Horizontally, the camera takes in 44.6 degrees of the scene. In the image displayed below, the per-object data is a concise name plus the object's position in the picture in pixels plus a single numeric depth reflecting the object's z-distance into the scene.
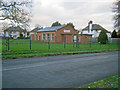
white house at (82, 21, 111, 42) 57.56
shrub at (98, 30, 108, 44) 40.83
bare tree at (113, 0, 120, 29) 43.34
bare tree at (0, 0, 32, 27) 15.35
